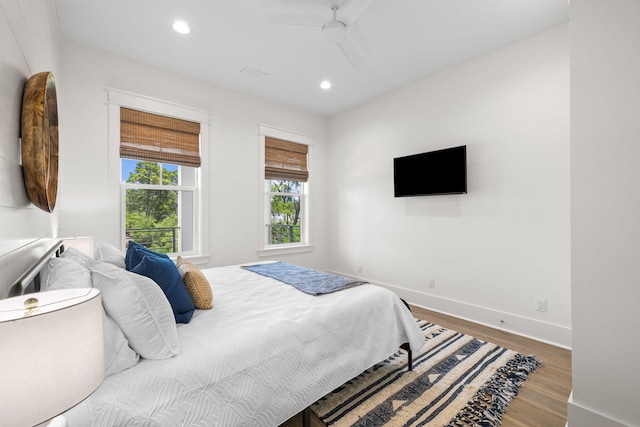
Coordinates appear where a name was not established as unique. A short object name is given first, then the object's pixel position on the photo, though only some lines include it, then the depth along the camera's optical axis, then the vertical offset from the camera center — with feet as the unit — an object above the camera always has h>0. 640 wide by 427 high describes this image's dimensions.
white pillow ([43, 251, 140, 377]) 3.54 -1.50
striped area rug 5.53 -3.92
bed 3.52 -2.21
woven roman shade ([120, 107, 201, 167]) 10.12 +2.87
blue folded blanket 7.05 -1.82
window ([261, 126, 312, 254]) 14.11 +1.27
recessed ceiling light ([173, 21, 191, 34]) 8.30 +5.57
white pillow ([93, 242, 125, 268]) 5.98 -0.92
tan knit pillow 5.63 -1.49
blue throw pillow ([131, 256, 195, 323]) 4.92 -1.20
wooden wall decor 3.58 +1.01
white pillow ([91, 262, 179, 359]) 3.86 -1.34
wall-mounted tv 10.51 +1.63
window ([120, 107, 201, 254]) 10.32 +1.37
